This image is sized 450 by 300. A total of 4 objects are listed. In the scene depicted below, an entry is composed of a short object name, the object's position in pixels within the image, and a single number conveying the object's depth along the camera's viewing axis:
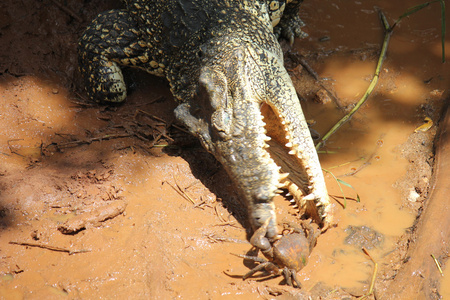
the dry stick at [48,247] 5.50
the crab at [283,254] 5.27
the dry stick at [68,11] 9.09
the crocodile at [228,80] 5.59
